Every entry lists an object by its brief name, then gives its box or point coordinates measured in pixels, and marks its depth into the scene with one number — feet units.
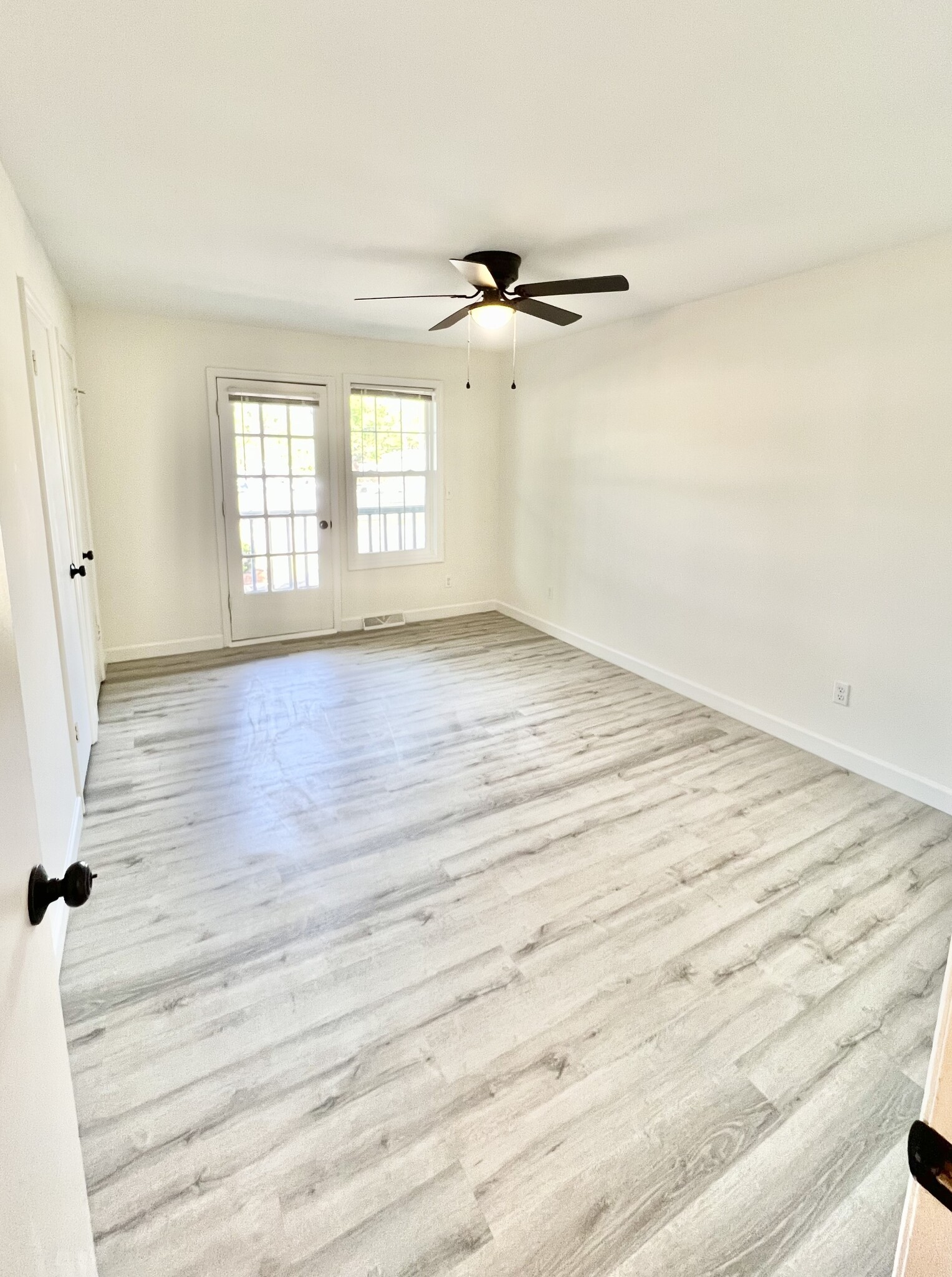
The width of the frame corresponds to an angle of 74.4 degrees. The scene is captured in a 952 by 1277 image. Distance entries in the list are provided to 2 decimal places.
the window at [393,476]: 17.87
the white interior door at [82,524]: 11.76
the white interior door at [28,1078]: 2.09
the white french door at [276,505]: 16.08
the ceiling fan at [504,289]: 8.90
